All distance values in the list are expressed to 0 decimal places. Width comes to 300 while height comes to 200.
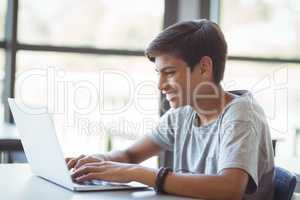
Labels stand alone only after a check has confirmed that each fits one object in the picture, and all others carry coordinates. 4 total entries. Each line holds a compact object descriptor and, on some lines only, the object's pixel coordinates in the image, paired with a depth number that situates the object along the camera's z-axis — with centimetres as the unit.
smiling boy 172
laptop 170
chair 181
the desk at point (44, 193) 165
